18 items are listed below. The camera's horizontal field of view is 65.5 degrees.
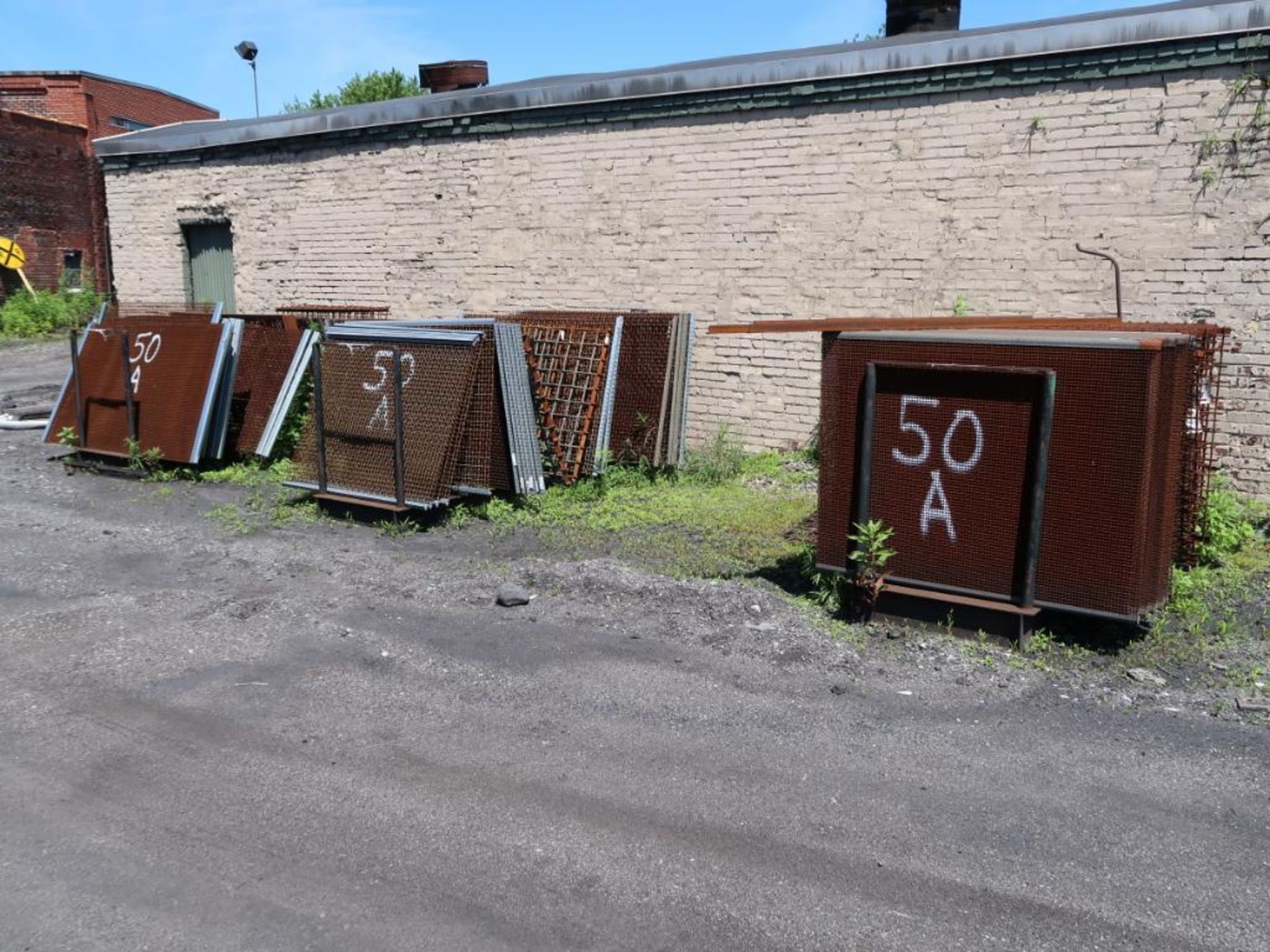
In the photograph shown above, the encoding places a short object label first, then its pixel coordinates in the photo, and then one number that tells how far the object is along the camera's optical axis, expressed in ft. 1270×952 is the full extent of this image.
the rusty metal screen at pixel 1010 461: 16.56
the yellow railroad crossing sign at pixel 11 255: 80.07
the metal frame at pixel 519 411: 27.45
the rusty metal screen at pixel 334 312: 39.81
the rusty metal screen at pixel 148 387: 32.55
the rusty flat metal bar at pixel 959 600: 17.34
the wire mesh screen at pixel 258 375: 34.24
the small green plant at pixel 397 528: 26.02
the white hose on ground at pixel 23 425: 42.27
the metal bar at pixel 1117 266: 25.49
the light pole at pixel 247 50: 80.38
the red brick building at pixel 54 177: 82.94
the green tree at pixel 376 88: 128.67
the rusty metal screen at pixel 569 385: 29.40
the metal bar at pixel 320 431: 27.94
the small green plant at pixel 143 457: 33.06
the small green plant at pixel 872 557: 18.57
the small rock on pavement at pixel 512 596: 20.30
